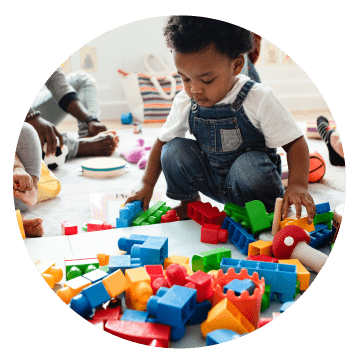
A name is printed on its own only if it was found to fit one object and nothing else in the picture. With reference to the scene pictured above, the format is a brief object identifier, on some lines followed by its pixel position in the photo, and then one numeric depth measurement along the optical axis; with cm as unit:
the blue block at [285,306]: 64
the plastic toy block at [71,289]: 64
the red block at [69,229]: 91
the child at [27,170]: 94
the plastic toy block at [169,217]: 97
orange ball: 123
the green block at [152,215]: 95
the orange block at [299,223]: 81
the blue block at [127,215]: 94
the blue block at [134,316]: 60
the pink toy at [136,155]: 154
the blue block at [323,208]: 88
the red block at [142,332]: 57
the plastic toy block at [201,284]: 61
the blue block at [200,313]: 62
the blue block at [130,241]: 78
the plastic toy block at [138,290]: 62
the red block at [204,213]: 90
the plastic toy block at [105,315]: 61
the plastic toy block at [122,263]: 68
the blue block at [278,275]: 65
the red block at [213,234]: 86
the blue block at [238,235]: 81
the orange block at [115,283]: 62
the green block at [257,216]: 84
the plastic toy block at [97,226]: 94
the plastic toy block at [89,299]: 61
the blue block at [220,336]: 57
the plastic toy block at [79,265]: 71
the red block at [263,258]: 73
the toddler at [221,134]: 81
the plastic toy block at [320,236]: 81
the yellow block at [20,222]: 83
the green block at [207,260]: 73
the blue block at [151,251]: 72
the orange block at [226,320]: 58
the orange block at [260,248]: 76
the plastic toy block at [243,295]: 59
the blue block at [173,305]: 57
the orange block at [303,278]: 68
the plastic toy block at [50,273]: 68
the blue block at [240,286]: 61
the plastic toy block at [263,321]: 60
